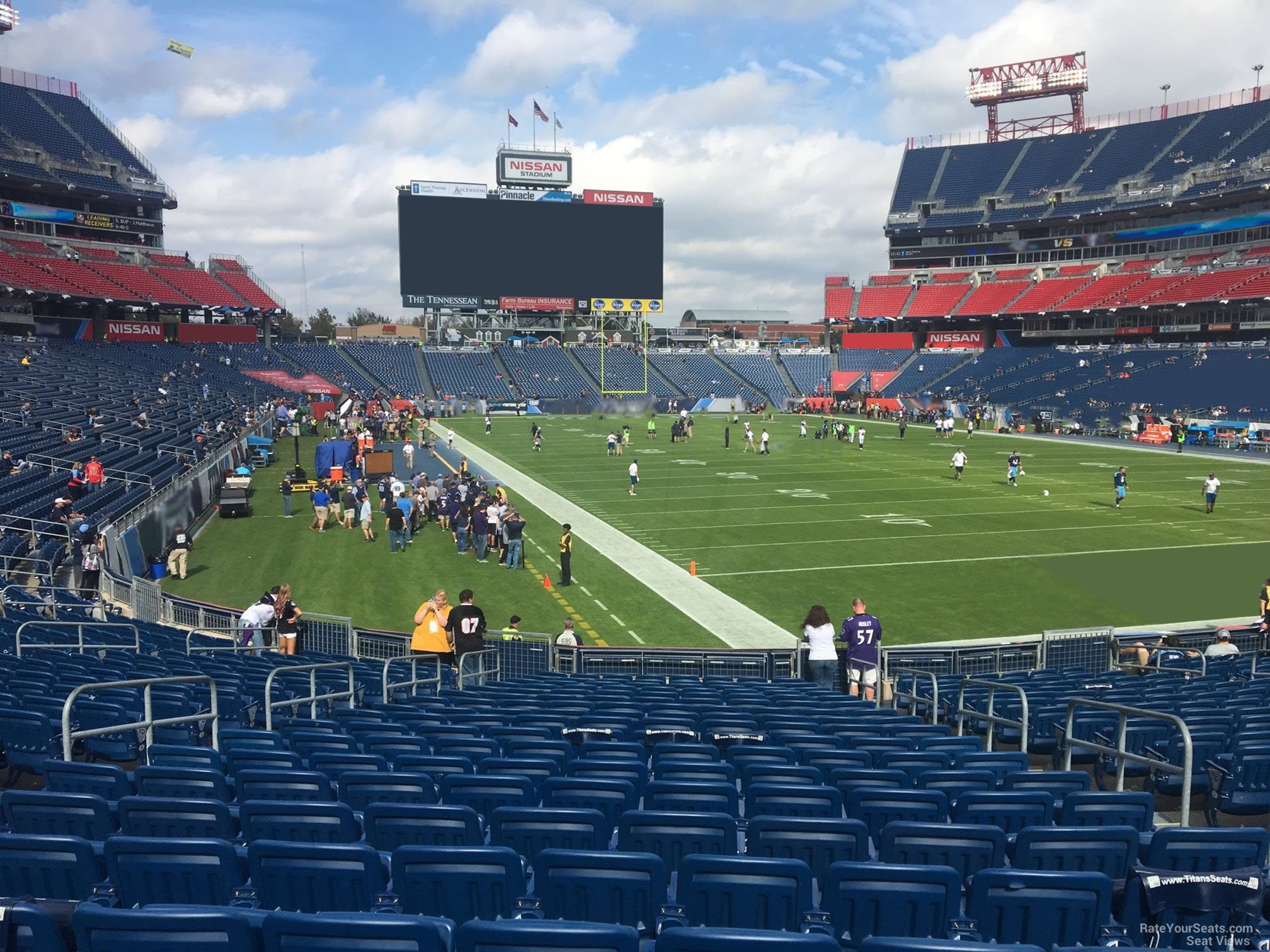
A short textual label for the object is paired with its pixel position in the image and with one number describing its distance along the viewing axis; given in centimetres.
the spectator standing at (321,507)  2420
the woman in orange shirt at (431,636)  1173
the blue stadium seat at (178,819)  396
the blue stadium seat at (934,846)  390
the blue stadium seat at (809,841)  391
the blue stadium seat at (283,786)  462
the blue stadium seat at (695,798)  464
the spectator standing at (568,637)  1368
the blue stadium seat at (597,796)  468
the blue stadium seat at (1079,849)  390
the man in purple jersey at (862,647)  1063
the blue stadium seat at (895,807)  455
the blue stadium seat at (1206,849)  376
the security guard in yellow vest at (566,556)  1905
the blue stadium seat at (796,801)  451
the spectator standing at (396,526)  2189
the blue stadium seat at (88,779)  460
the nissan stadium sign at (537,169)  7250
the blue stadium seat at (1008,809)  458
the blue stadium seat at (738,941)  234
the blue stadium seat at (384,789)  470
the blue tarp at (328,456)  2944
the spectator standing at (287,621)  1231
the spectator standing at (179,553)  1950
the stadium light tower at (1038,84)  8244
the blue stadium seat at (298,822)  400
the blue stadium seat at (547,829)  397
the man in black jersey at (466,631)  1159
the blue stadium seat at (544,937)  241
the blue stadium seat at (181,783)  459
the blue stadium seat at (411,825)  405
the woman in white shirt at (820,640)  1124
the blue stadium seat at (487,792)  464
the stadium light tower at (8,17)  5819
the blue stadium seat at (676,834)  400
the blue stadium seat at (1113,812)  454
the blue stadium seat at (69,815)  395
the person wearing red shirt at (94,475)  2136
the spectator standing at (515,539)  2048
